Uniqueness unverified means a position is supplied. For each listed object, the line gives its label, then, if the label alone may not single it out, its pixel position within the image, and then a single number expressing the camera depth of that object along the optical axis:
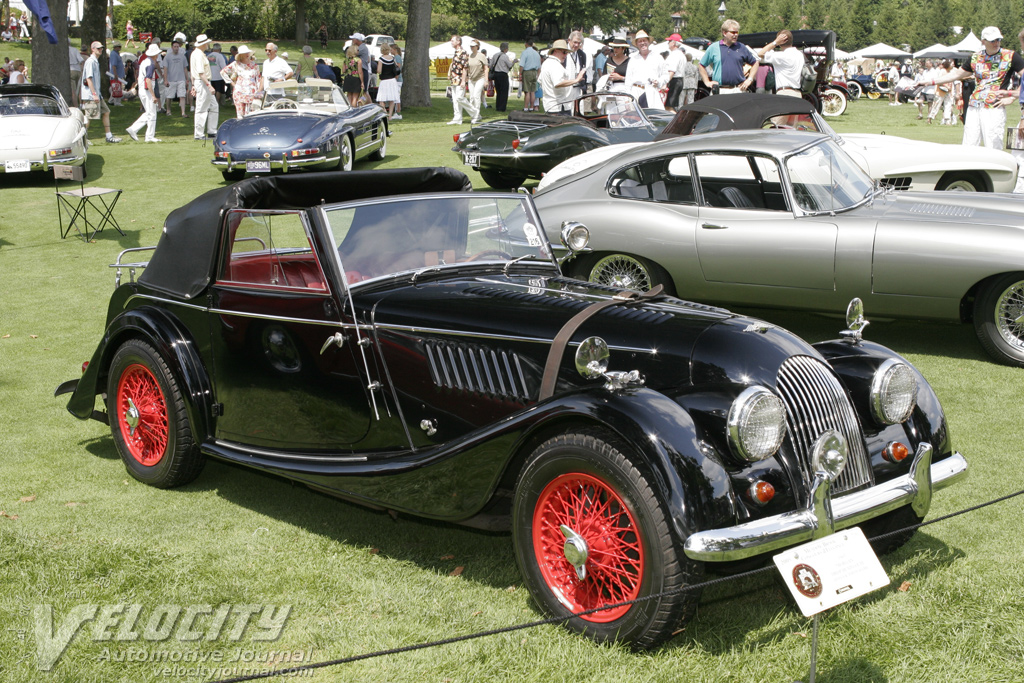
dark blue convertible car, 13.77
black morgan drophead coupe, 3.28
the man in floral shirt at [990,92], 10.81
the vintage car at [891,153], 9.84
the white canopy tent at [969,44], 48.06
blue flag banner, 16.78
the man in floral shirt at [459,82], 21.36
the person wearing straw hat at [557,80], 17.91
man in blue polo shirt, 14.85
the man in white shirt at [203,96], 17.64
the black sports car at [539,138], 13.32
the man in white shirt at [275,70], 18.12
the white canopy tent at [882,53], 53.85
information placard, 2.82
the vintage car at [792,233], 6.81
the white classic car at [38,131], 14.53
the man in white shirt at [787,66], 15.23
